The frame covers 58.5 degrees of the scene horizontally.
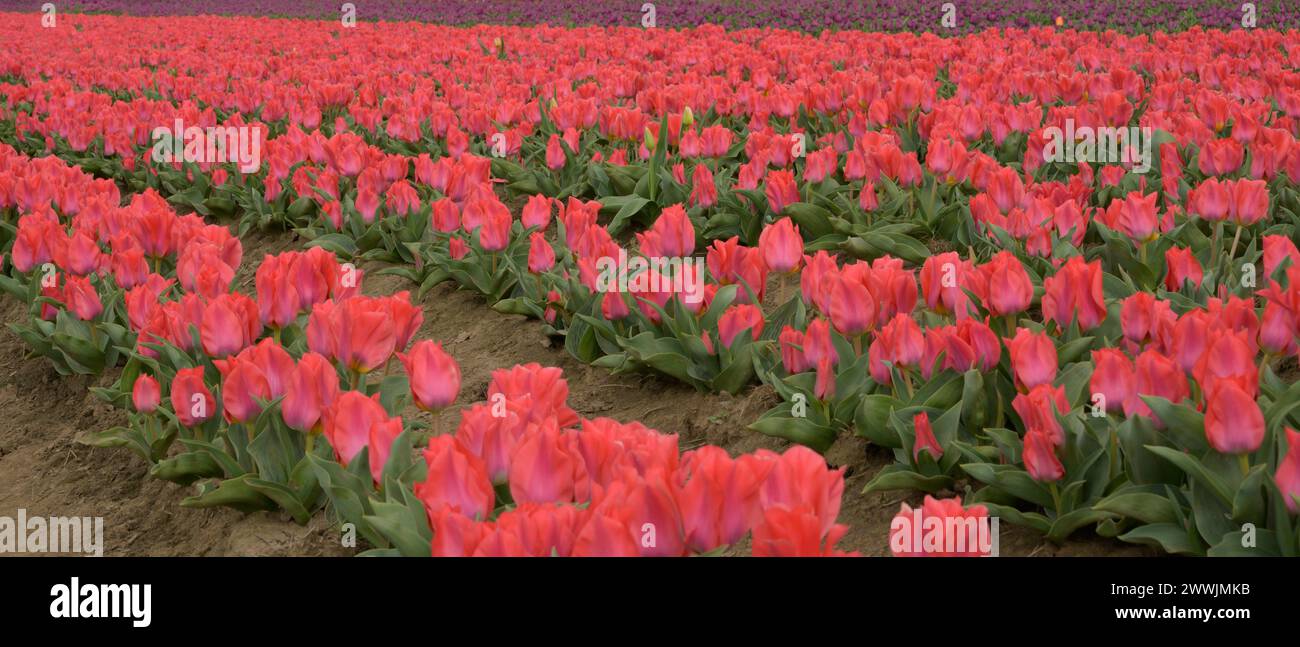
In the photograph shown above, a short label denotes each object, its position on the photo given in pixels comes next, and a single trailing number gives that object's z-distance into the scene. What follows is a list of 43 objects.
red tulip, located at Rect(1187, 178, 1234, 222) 3.99
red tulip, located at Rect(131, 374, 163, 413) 3.31
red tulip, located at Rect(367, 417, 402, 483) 2.21
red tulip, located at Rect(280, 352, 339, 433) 2.57
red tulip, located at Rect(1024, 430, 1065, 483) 2.53
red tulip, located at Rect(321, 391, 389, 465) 2.35
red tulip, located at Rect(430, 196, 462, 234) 4.81
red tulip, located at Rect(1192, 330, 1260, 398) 2.35
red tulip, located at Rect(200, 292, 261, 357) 3.06
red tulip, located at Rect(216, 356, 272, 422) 2.70
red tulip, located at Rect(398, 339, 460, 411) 2.46
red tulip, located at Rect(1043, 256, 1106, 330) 3.15
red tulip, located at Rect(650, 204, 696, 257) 3.95
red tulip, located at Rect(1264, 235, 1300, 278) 3.46
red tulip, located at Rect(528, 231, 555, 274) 4.41
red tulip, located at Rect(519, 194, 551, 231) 4.79
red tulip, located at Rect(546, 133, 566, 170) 6.16
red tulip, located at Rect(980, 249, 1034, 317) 3.18
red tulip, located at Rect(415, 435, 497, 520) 1.93
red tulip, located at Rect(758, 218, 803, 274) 3.78
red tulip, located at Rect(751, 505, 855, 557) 1.59
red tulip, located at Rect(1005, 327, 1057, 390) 2.72
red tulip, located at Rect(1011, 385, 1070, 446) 2.55
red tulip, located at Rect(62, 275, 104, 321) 4.04
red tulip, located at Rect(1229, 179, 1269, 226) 3.93
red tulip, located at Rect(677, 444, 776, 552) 1.70
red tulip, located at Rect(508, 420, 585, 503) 1.91
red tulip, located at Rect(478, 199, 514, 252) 4.49
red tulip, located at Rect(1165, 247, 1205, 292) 3.60
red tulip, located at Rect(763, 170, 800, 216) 5.03
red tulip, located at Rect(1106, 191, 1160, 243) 4.01
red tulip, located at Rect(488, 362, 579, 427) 2.29
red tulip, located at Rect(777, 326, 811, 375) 3.39
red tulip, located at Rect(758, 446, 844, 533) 1.71
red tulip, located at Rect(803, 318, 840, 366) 3.25
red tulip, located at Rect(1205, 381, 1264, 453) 2.19
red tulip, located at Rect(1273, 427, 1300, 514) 2.09
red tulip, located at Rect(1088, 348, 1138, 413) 2.51
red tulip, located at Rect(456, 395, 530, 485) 2.11
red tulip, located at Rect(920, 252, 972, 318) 3.35
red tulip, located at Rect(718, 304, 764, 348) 3.66
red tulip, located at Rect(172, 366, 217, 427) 3.00
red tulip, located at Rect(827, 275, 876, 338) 3.15
